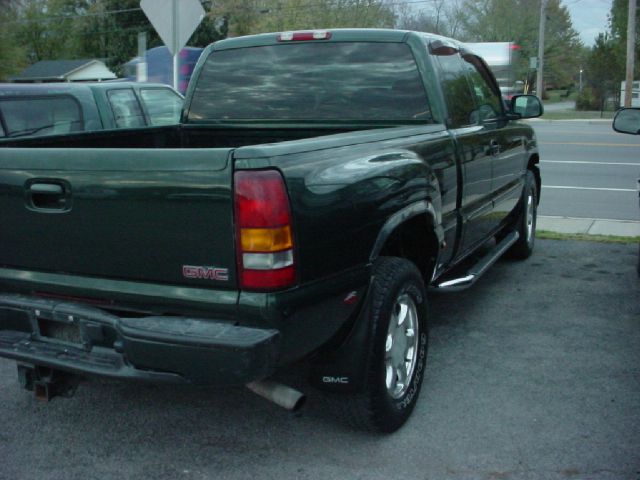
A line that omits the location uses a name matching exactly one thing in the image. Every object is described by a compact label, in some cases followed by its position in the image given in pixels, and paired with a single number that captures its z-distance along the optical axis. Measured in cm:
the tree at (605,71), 4691
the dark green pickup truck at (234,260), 309
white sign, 985
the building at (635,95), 3947
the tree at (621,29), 4697
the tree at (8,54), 5174
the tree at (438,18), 6104
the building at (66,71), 5934
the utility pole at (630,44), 3506
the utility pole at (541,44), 4391
